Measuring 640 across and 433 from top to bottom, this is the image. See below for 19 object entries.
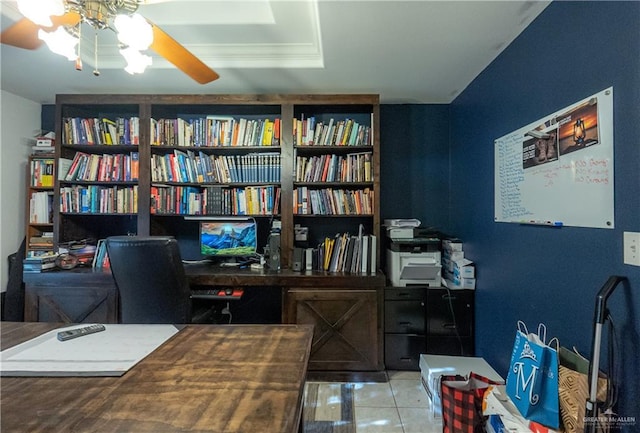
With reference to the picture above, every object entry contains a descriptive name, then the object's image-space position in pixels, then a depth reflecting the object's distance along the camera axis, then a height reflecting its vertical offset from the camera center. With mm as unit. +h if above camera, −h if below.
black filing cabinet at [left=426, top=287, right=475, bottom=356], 2449 -835
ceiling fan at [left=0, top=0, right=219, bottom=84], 1118 +809
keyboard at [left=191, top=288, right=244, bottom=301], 2221 -565
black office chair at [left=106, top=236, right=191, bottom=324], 1801 -374
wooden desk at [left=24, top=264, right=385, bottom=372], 2375 -726
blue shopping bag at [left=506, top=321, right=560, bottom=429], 1260 -717
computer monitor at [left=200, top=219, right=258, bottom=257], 2793 -204
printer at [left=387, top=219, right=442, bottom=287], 2512 -359
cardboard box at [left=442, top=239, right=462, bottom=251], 2637 -231
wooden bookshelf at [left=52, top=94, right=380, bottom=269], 2676 +515
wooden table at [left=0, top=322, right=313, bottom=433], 695 -472
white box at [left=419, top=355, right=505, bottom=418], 1934 -1020
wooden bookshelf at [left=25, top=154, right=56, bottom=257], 2807 +153
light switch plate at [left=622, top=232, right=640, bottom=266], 1089 -107
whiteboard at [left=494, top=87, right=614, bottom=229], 1225 +246
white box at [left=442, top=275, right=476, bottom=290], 2438 -538
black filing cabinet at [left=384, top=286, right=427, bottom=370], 2480 -833
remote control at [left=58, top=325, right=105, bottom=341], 1148 -451
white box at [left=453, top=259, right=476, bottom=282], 2434 -410
